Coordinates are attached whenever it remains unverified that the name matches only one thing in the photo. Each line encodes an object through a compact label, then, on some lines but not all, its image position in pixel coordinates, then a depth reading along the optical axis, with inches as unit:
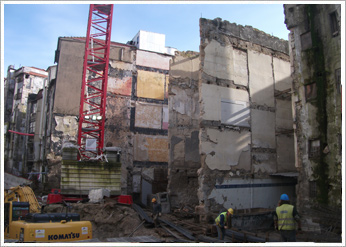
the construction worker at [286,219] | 300.0
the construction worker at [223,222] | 368.8
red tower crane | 786.8
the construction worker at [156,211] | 534.9
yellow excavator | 329.1
